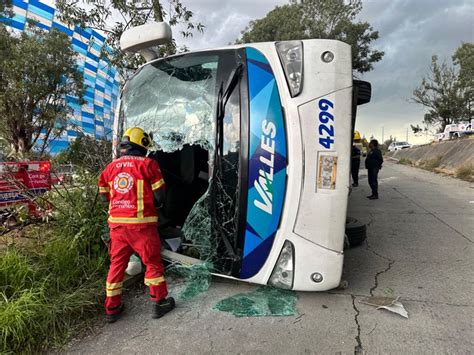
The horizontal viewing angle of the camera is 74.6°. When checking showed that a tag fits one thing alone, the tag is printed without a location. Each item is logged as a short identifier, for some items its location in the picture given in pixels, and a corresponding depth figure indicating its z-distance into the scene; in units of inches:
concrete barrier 603.6
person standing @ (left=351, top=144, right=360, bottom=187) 389.5
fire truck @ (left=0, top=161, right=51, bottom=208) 148.3
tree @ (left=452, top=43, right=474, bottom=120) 1128.2
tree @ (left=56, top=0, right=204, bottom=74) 249.3
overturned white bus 100.6
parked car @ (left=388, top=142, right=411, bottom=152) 1684.7
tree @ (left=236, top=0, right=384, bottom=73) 855.7
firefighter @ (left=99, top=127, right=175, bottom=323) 107.5
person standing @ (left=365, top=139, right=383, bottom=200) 347.6
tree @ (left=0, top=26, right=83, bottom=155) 621.6
